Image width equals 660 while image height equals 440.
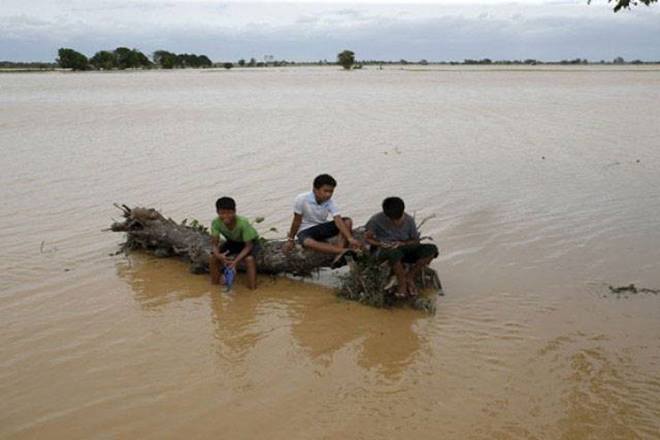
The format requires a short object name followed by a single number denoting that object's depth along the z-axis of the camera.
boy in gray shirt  6.30
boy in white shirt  6.83
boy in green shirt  6.93
